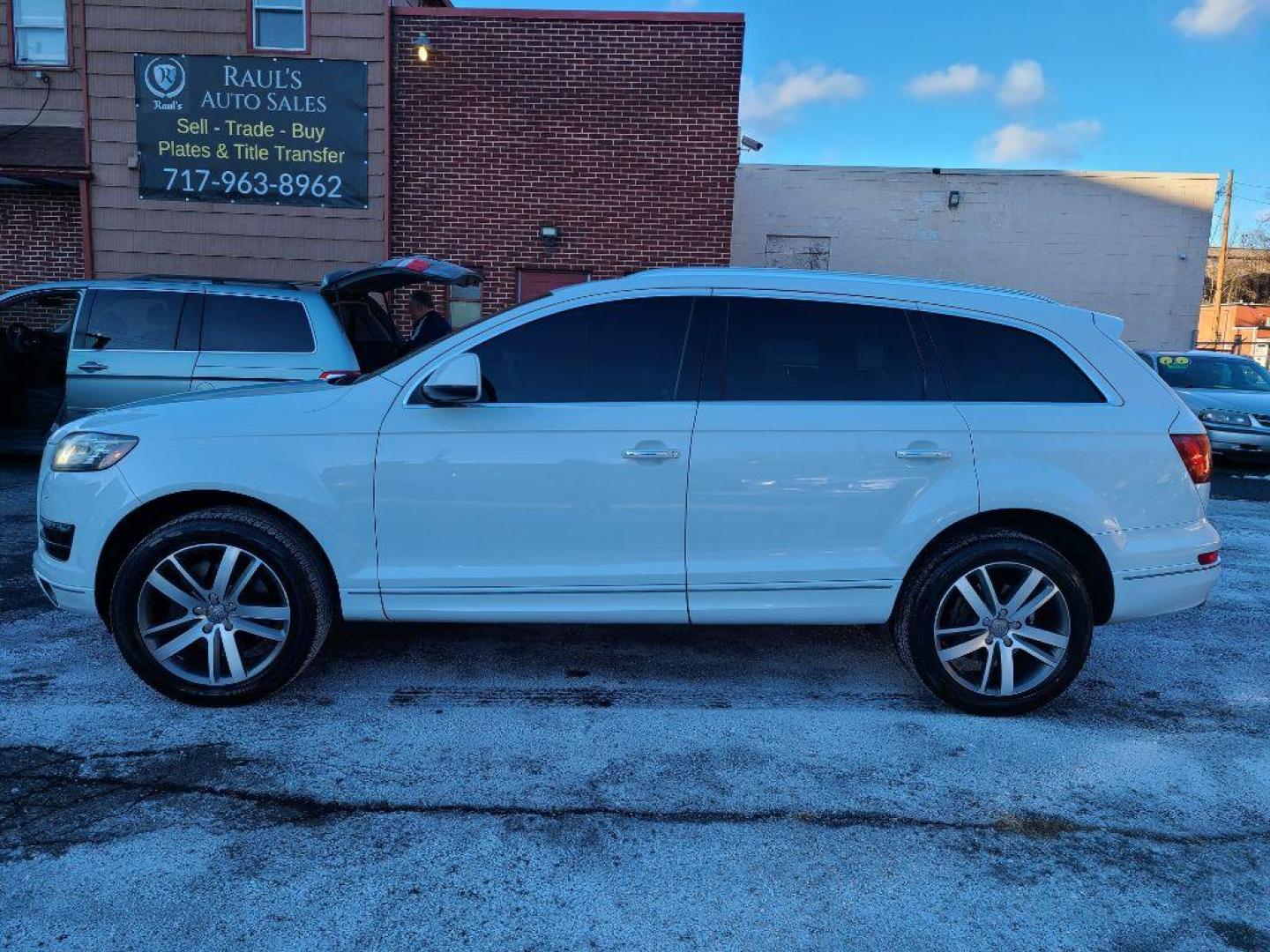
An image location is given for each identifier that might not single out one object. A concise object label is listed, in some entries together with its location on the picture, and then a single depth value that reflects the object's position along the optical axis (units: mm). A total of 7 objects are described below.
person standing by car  8211
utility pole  35391
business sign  11773
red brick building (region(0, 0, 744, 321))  11773
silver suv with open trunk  6926
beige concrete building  15695
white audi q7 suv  3523
